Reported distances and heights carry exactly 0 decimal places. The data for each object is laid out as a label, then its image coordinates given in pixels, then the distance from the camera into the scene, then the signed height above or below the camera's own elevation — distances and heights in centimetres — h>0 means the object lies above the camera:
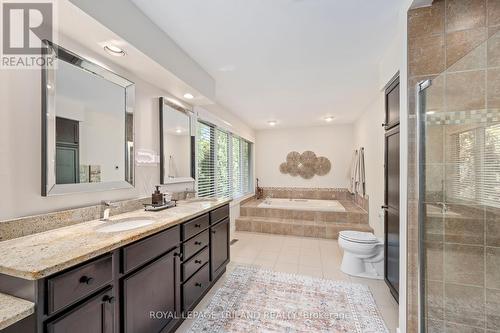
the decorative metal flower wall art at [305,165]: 548 +5
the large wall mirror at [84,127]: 134 +31
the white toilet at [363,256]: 257 -111
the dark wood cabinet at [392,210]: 195 -44
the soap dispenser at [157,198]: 203 -29
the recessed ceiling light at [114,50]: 154 +88
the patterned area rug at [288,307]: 177 -132
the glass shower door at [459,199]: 139 -23
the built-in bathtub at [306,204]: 442 -86
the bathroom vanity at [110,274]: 85 -56
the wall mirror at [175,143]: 236 +30
